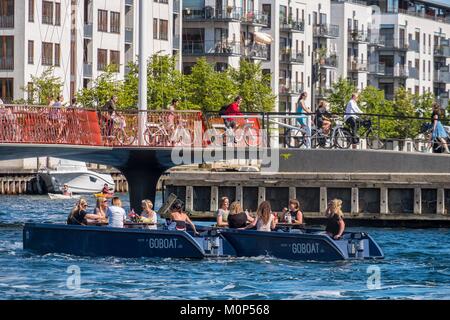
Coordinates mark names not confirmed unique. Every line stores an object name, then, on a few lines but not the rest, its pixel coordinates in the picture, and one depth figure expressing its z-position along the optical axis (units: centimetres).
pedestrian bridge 5525
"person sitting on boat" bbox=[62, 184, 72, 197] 9838
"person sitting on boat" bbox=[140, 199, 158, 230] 4478
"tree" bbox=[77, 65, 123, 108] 10712
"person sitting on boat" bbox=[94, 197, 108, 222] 4572
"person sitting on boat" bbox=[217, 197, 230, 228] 4514
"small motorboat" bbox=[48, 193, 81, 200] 9589
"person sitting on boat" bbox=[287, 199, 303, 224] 4547
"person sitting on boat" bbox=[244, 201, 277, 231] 4356
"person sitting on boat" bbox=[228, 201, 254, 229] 4444
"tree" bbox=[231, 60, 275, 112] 12812
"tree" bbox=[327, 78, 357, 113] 14444
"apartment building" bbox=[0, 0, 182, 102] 11194
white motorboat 10162
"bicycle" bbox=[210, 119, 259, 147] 5712
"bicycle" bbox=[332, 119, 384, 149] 5888
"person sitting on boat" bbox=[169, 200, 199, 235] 4456
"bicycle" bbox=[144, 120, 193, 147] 5709
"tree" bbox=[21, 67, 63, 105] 10669
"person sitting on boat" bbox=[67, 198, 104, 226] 4534
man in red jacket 5734
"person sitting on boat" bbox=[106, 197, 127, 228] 4441
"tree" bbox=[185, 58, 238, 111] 11962
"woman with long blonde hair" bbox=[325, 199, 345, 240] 4291
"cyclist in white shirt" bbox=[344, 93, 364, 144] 5878
